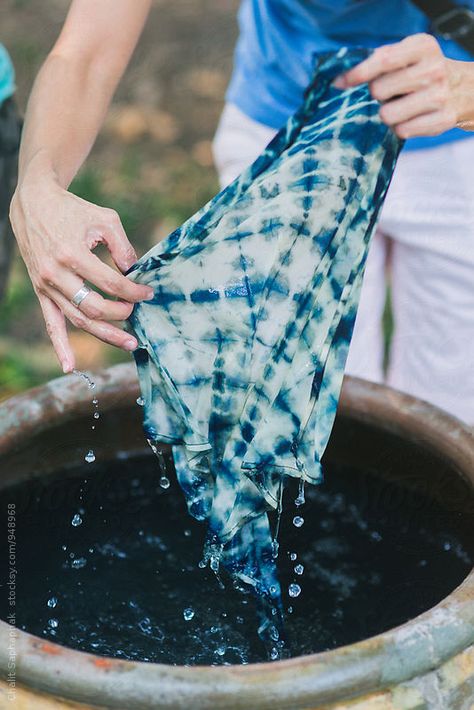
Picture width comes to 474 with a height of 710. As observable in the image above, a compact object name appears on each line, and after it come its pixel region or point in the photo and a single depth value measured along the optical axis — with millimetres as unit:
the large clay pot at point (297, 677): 1257
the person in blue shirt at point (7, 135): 2097
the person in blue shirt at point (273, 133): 1392
